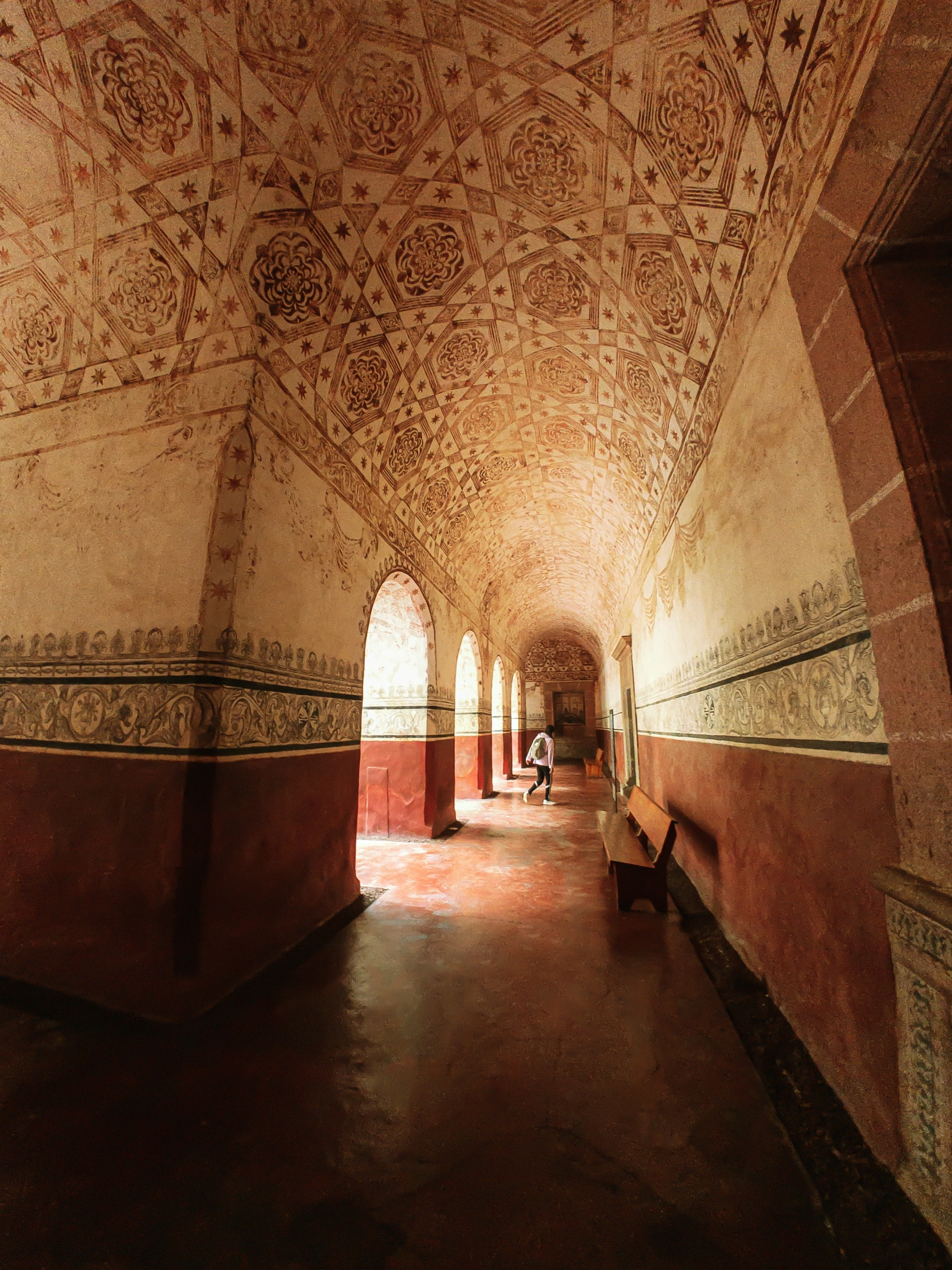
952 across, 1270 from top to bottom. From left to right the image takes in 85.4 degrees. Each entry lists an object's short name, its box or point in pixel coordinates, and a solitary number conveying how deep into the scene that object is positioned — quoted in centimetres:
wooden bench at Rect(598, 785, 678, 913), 368
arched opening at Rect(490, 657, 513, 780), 1285
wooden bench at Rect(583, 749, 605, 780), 1435
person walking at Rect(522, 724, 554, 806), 938
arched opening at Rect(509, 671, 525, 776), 1559
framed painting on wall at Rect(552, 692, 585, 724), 1903
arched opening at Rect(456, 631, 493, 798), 951
